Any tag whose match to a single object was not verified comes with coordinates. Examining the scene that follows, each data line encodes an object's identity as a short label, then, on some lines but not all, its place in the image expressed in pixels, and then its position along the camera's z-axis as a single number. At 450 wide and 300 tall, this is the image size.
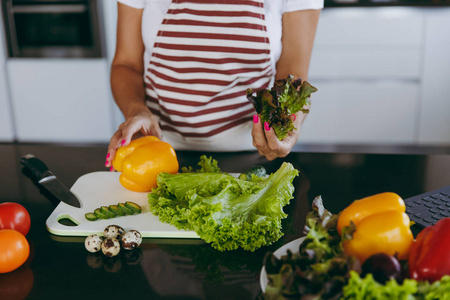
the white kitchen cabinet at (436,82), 3.06
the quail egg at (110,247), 0.82
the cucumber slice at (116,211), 0.98
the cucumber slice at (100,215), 0.96
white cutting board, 0.92
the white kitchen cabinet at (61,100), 3.18
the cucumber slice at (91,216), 0.96
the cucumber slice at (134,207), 0.98
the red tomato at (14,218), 0.87
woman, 1.45
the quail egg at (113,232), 0.85
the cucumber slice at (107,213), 0.97
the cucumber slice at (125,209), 0.98
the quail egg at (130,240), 0.84
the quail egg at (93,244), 0.83
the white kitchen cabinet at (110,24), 3.05
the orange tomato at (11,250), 0.76
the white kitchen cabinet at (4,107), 3.20
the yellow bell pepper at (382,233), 0.66
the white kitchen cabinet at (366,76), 3.09
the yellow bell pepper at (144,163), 1.07
